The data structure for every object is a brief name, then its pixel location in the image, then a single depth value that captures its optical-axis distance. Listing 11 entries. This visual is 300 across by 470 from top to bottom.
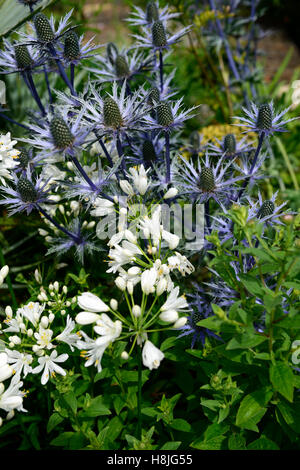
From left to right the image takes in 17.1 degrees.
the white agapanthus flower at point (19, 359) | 0.88
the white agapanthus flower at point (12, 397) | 0.85
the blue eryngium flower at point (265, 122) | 0.96
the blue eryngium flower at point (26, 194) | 0.95
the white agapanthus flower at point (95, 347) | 0.84
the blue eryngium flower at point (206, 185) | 0.96
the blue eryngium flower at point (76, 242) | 1.00
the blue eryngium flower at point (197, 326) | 0.94
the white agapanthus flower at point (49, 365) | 0.88
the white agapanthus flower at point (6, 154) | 0.95
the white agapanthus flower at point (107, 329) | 0.84
